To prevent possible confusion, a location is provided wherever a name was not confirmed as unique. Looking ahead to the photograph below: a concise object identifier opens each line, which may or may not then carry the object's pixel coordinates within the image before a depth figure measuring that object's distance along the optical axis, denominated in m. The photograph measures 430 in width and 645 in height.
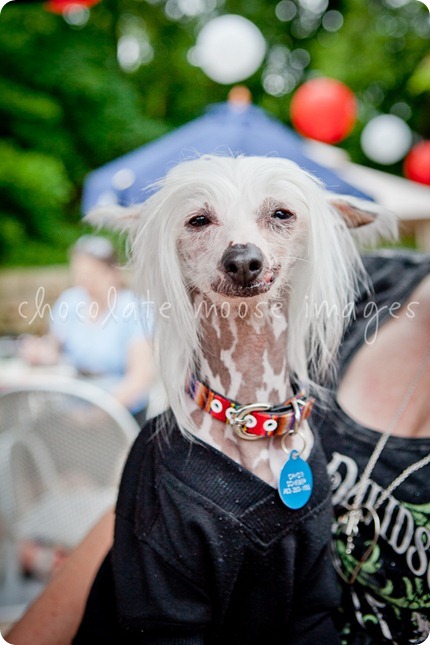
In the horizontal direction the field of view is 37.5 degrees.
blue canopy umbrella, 2.61
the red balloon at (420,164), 6.32
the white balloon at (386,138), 7.15
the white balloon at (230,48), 4.37
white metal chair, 1.60
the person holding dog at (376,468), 0.86
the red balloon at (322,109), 5.71
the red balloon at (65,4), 3.52
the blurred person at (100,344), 2.59
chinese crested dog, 0.72
